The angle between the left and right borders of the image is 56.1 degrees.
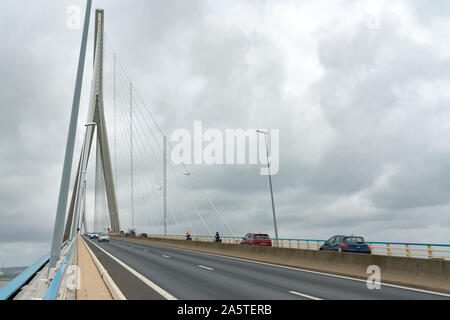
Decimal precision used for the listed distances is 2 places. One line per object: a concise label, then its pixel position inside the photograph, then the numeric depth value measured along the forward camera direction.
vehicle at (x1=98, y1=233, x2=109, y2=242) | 66.09
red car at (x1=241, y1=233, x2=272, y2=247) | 35.47
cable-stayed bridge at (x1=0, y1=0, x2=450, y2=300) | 10.82
